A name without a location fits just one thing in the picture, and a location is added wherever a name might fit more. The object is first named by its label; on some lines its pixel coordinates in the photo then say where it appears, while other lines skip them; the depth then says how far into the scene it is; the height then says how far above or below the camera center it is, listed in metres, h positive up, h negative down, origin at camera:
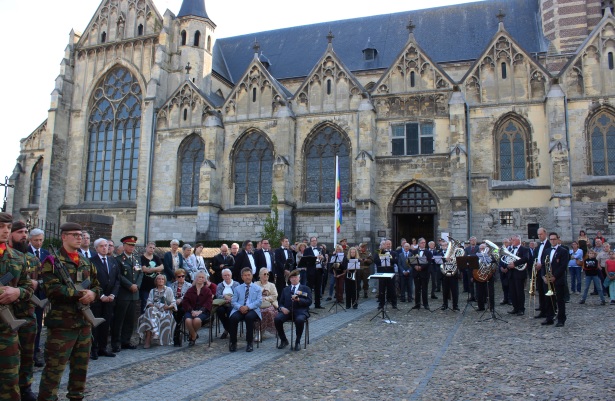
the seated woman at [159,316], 8.78 -1.19
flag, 19.33 +1.84
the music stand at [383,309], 11.10 -1.27
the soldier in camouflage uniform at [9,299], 4.23 -0.45
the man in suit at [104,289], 7.93 -0.68
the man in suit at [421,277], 12.61 -0.62
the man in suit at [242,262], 11.31 -0.28
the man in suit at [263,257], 11.91 -0.17
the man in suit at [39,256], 7.14 -0.17
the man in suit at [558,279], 10.01 -0.48
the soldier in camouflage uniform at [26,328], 4.80 -0.82
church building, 20.94 +5.88
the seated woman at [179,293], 9.01 -0.85
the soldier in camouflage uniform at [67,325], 4.69 -0.74
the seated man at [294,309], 8.45 -1.02
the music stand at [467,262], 11.42 -0.20
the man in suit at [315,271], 13.25 -0.55
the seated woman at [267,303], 9.09 -0.96
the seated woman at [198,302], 8.93 -0.97
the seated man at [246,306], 8.48 -0.99
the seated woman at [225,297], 9.23 -0.90
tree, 21.95 +0.97
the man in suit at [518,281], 11.48 -0.62
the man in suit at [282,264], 12.88 -0.37
